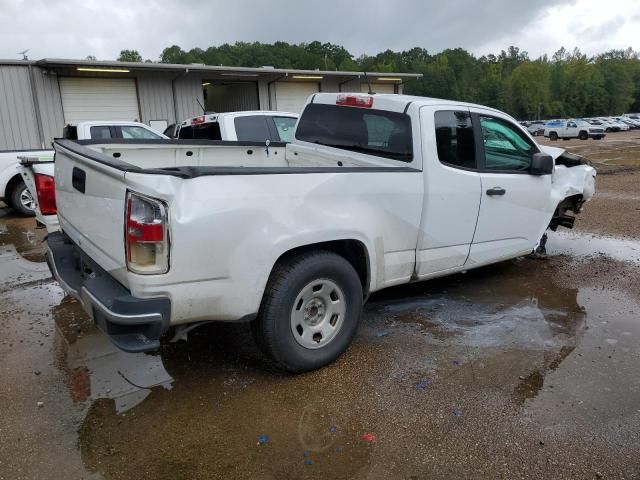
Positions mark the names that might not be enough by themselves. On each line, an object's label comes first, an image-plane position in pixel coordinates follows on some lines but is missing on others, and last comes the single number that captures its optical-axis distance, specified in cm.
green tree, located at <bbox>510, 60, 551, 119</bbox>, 9325
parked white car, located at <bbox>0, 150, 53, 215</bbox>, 971
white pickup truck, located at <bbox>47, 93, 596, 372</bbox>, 287
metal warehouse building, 1739
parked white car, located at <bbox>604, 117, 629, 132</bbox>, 5203
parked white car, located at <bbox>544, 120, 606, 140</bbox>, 4078
